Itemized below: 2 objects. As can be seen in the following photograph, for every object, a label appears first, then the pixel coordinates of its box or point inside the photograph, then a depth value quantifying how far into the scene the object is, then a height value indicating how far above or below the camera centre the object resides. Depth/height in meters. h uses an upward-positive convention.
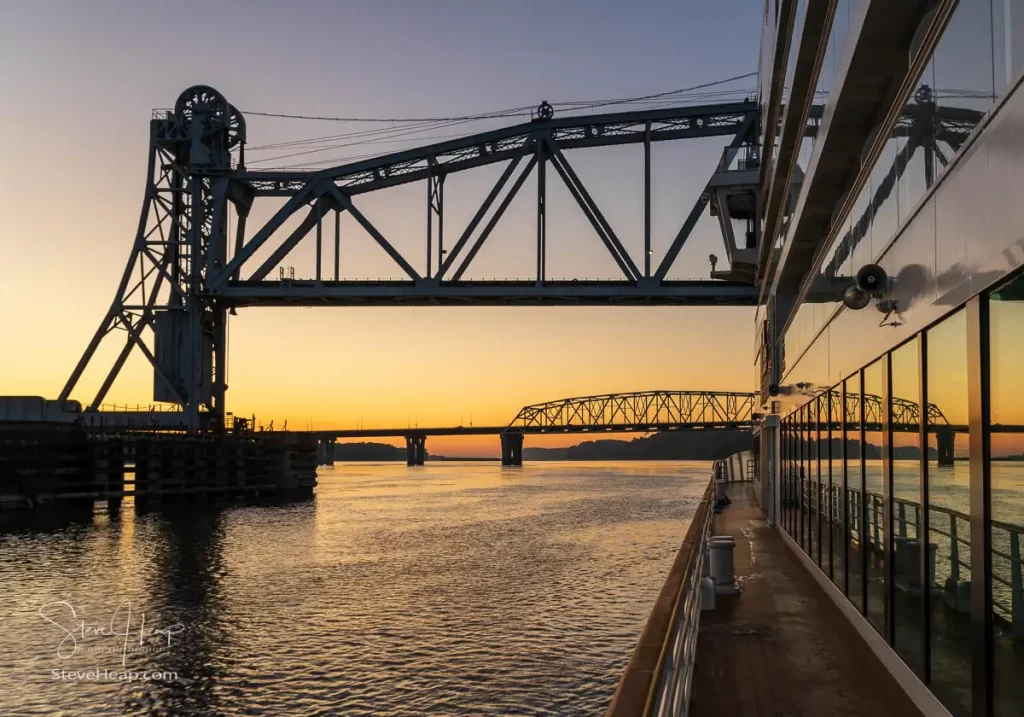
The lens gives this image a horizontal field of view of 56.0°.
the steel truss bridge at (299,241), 61.78 +11.84
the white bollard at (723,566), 12.88 -1.92
